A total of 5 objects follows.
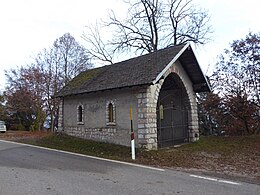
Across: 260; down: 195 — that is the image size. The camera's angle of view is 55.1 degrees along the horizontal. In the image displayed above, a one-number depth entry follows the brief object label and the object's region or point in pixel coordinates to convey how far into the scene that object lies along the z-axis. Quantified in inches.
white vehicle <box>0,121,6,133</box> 996.7
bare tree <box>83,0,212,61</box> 1039.6
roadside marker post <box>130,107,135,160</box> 376.0
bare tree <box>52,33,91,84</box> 1063.0
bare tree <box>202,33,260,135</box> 543.2
